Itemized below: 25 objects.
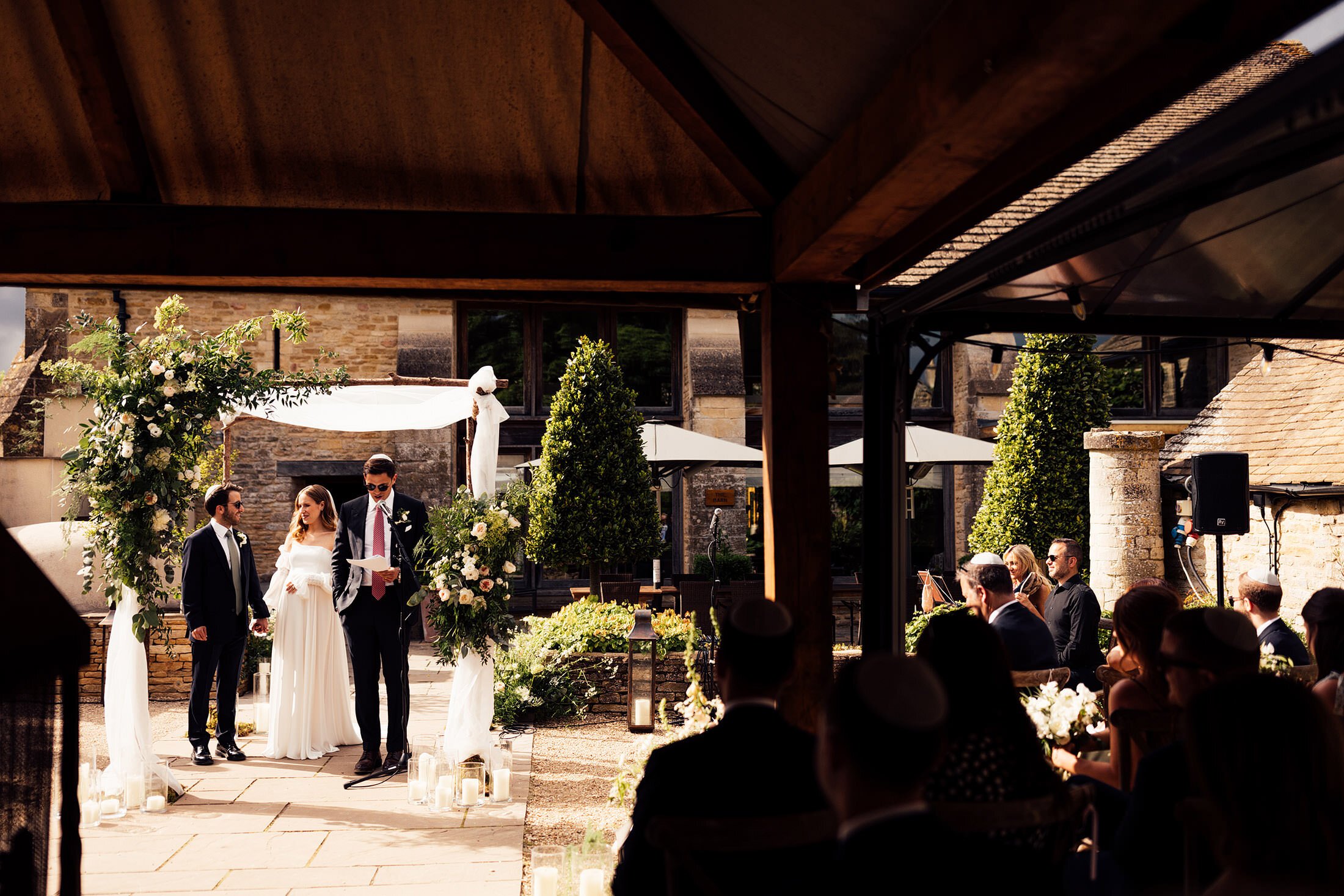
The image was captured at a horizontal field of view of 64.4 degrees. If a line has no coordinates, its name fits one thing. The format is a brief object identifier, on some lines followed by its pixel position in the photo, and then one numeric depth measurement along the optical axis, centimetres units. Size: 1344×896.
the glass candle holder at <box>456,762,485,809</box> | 581
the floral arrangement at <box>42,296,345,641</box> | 614
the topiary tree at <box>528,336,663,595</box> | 1305
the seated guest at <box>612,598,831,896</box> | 212
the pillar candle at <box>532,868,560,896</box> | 395
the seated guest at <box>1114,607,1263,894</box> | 240
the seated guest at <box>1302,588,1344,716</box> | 367
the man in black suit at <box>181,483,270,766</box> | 663
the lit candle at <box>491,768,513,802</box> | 593
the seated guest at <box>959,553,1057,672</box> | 505
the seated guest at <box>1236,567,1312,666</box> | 456
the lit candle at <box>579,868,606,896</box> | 400
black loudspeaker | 841
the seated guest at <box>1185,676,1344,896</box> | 175
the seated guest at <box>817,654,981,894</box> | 140
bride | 686
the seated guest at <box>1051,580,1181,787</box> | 325
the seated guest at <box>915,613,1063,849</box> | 223
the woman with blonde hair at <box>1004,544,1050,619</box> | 659
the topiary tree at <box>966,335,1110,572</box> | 1334
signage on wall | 1544
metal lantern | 777
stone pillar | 1122
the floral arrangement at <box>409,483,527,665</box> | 642
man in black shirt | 592
